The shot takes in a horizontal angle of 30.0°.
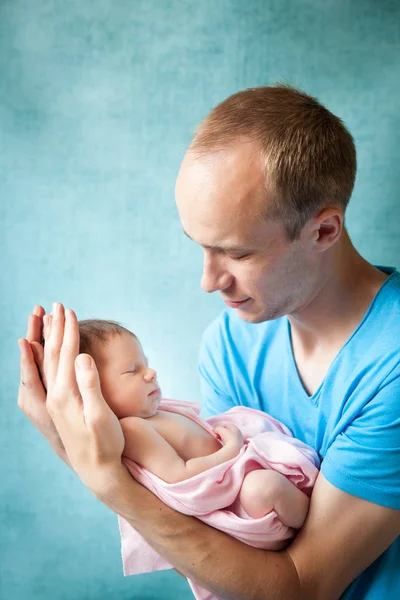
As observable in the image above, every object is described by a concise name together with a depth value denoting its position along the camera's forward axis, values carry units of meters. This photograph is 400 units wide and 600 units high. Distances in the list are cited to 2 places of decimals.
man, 1.53
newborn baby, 1.58
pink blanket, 1.56
